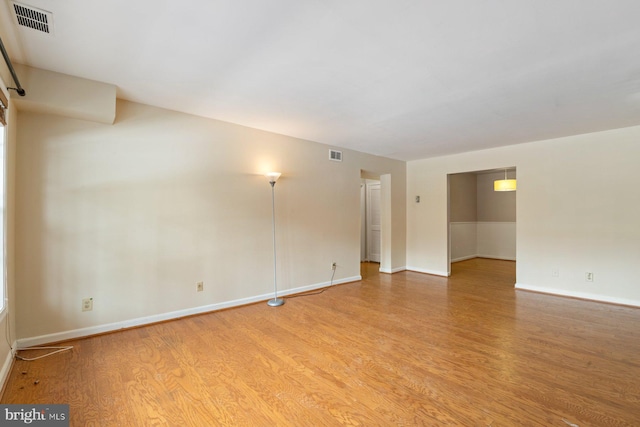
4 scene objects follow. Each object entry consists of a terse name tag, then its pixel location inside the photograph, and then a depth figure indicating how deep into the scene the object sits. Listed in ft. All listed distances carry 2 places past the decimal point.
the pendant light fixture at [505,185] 18.25
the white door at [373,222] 24.04
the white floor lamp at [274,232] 13.85
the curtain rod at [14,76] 6.27
